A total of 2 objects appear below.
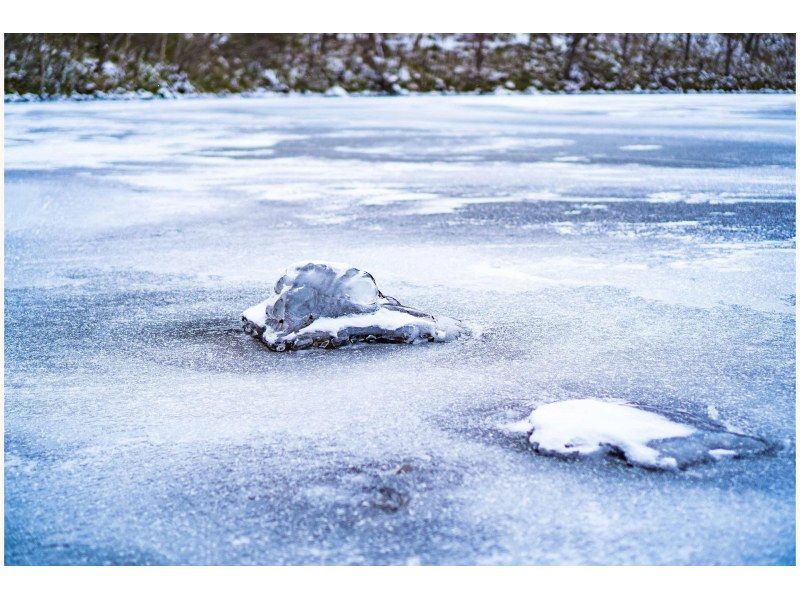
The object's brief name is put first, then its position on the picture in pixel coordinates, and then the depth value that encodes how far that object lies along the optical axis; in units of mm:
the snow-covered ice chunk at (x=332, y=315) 3639
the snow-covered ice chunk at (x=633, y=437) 2527
